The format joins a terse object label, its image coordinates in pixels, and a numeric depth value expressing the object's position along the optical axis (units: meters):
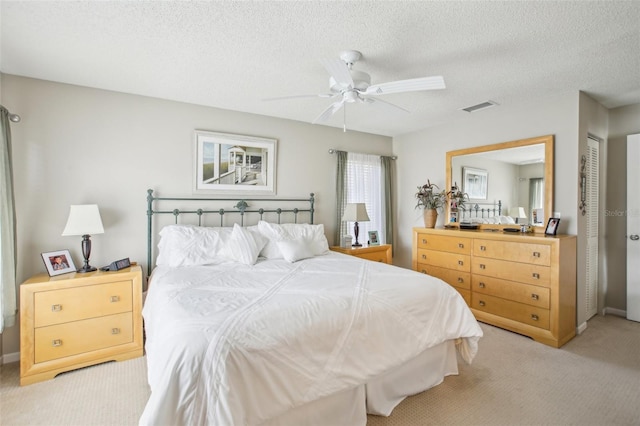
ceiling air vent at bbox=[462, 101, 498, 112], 3.47
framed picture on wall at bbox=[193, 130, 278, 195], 3.49
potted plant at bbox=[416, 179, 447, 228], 4.23
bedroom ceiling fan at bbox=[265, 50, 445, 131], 1.93
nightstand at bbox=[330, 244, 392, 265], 4.02
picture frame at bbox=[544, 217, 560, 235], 3.06
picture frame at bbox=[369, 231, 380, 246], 4.57
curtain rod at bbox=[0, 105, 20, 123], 2.51
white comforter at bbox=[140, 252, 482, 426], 1.29
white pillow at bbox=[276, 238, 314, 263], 3.12
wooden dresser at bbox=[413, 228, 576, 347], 2.87
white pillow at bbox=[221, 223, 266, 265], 2.96
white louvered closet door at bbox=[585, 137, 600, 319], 3.35
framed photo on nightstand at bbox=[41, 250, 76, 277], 2.56
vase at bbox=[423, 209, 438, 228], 4.22
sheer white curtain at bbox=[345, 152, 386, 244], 4.64
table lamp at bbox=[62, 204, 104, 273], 2.57
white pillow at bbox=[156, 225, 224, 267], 2.86
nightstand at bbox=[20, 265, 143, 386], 2.29
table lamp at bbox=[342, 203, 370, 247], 4.12
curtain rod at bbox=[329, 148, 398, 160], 5.02
